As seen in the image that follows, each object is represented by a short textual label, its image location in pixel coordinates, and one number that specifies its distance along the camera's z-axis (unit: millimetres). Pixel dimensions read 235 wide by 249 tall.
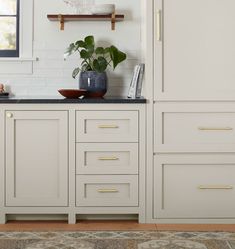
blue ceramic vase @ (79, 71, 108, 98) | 3859
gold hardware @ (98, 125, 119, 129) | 3480
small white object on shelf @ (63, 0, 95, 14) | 4051
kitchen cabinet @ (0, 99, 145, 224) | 3482
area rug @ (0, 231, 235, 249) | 3000
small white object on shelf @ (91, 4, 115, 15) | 3934
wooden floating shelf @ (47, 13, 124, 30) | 3967
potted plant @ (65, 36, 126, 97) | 3844
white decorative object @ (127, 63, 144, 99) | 3709
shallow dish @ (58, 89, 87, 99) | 3623
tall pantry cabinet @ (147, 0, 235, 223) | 3471
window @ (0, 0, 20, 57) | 4148
